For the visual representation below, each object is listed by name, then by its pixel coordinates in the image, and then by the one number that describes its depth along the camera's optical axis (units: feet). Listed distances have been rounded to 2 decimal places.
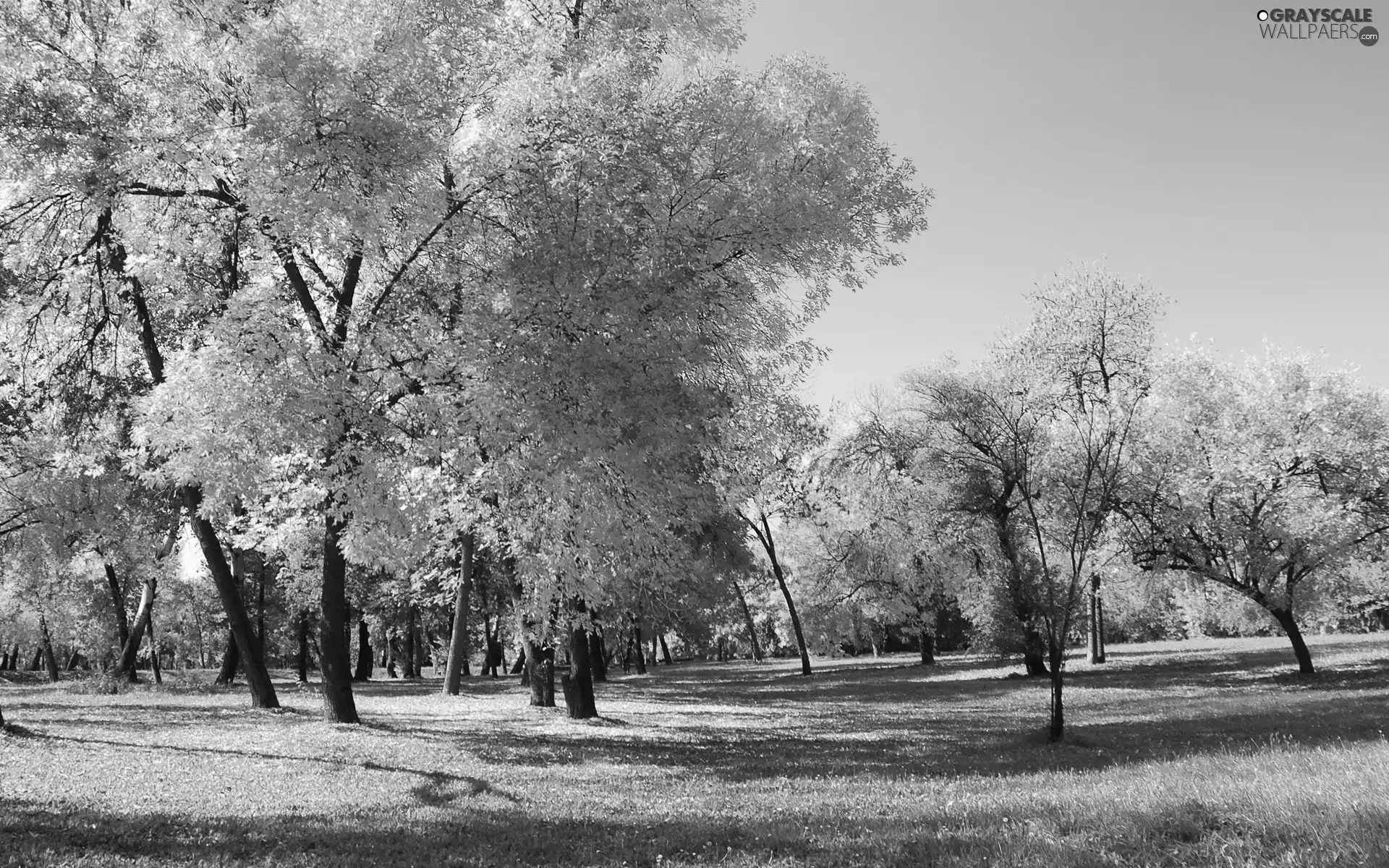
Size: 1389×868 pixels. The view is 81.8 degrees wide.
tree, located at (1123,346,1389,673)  86.33
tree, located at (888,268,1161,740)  55.06
